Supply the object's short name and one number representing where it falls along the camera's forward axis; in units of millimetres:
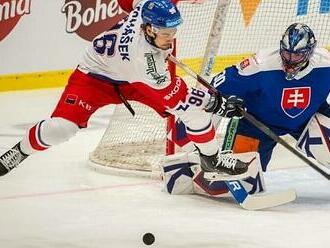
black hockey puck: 6988
